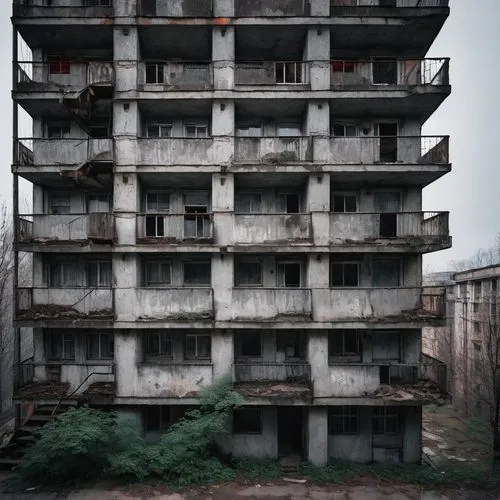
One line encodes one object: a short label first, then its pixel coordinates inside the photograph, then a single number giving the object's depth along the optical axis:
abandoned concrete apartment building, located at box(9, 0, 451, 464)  14.17
